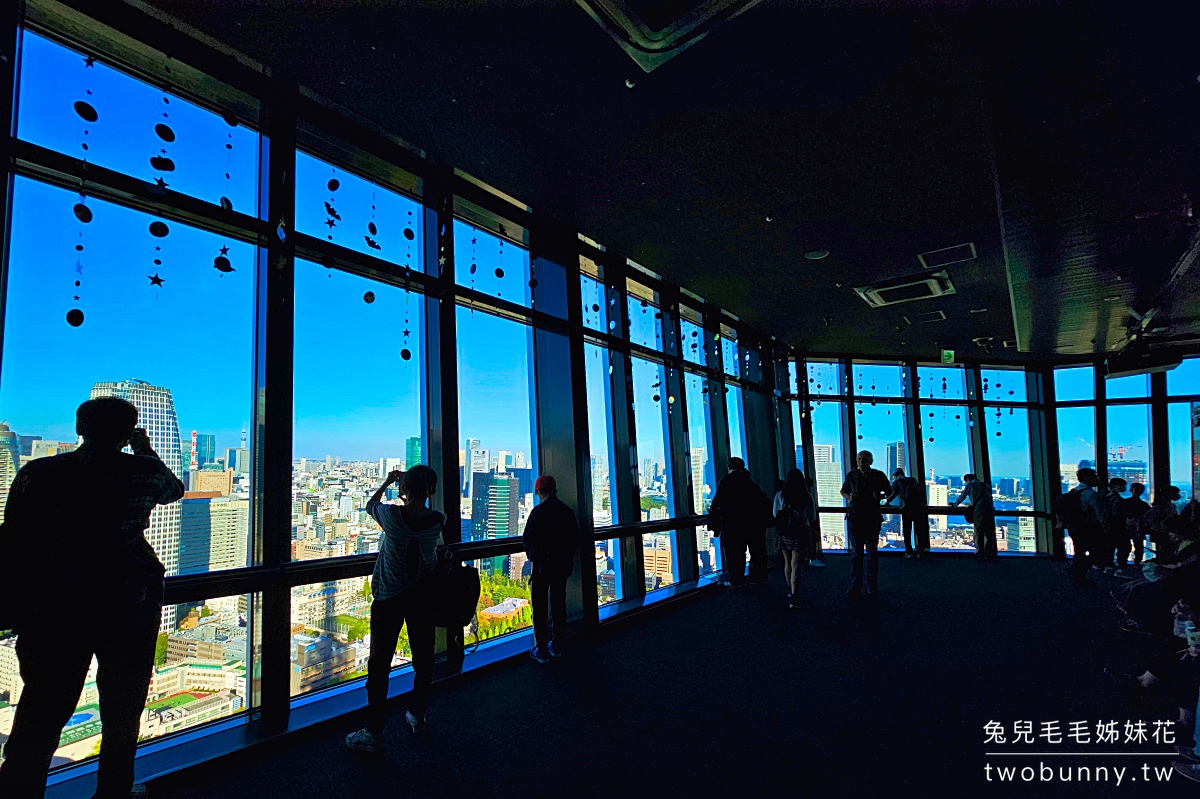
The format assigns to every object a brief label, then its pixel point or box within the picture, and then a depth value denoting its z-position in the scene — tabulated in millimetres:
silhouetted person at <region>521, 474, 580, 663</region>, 4211
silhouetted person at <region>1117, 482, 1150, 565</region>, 7422
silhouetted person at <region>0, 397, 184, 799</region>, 1987
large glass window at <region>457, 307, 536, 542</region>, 4461
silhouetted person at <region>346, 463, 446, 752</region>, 2869
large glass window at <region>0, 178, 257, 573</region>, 2627
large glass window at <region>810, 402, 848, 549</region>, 10797
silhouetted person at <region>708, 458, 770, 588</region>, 6477
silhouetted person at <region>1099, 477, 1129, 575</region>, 7112
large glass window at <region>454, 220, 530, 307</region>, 4617
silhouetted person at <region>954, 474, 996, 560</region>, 10125
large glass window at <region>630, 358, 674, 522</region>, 6473
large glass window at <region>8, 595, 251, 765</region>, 2662
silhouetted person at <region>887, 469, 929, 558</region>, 10102
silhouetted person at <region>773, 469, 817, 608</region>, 5730
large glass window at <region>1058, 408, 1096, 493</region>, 10758
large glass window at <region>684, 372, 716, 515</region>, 7387
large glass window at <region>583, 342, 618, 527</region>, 5718
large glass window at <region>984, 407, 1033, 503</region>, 10922
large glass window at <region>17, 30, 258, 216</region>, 2727
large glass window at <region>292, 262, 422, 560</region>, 3457
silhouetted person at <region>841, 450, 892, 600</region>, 6195
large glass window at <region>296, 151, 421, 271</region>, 3688
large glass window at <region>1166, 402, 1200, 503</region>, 9727
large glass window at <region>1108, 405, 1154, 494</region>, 10211
